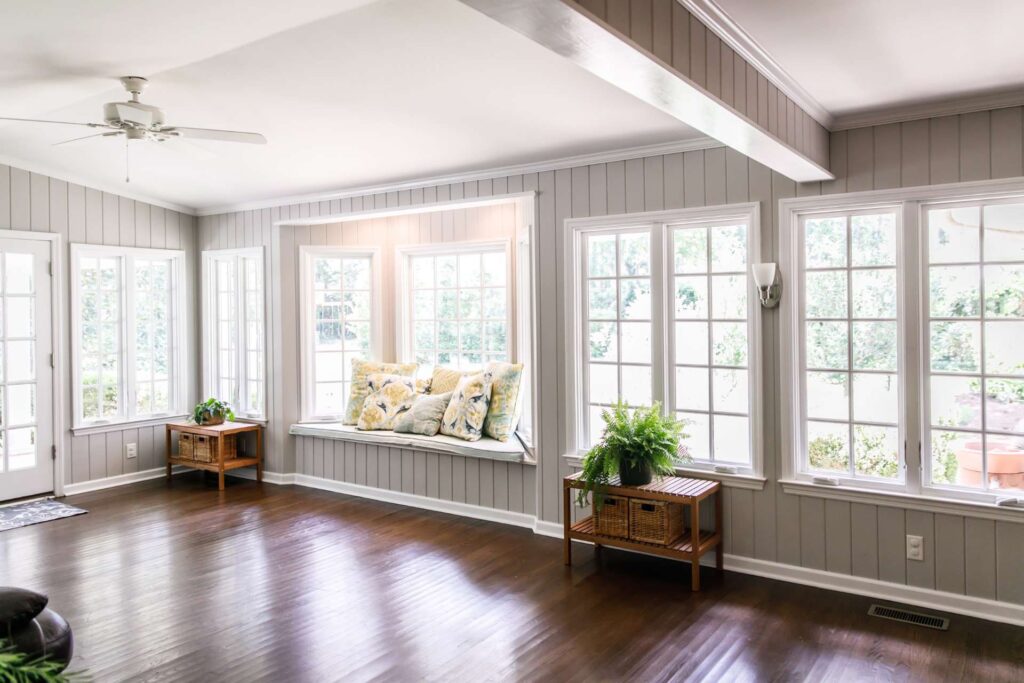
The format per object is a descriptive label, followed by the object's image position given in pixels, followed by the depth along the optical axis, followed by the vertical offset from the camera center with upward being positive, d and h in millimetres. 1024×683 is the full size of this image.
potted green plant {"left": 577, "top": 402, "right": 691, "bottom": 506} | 4074 -629
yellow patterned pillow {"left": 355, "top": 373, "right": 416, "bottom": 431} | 5965 -498
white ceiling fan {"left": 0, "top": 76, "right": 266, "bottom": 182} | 3830 +1174
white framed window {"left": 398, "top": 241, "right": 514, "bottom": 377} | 5949 +299
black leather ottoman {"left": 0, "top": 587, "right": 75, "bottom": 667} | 2037 -786
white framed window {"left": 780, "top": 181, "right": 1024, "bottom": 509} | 3564 -40
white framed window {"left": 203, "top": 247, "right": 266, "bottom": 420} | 6691 +128
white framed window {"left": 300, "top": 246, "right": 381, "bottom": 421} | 6543 +189
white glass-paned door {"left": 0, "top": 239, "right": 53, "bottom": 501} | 5777 -198
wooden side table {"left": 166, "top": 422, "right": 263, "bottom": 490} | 6332 -885
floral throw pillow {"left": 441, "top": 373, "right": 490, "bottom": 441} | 5465 -521
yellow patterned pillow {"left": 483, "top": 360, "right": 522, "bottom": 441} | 5480 -464
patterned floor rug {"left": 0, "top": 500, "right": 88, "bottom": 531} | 5281 -1257
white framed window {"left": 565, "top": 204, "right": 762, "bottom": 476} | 4230 +77
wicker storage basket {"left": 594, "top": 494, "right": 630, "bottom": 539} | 4148 -1022
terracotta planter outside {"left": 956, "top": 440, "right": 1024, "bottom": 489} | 3547 -640
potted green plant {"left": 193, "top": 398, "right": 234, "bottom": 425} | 6598 -623
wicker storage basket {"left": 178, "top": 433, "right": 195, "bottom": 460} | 6609 -930
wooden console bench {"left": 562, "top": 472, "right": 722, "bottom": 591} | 3906 -1078
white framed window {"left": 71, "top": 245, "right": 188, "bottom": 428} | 6336 +97
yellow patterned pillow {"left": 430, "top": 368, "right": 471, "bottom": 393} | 5922 -318
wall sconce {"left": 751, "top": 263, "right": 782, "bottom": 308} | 4004 +289
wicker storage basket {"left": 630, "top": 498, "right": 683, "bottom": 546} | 4020 -1014
